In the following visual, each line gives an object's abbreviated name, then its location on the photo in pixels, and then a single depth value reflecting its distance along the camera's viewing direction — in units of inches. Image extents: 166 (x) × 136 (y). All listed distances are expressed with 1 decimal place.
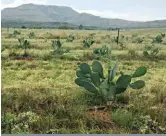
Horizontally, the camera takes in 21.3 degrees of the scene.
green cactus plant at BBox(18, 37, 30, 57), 464.3
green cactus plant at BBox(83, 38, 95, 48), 601.7
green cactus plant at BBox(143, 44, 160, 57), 489.5
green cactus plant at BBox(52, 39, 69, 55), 483.1
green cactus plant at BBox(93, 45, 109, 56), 462.6
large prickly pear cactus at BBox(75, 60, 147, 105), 189.5
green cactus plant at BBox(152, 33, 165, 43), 798.5
